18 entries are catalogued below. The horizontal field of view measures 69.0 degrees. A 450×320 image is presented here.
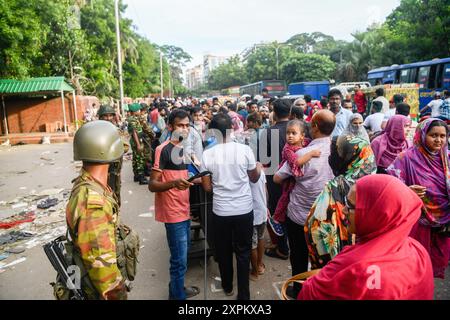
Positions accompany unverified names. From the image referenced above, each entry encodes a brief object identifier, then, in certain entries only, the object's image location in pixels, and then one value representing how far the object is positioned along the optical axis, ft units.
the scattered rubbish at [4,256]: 14.33
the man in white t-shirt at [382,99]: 22.15
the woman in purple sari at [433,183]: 9.16
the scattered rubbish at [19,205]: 21.48
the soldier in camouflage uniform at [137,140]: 24.11
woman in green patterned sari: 7.09
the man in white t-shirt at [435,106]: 25.73
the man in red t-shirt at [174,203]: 9.57
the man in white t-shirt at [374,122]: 18.98
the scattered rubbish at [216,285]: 11.17
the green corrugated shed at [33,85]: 52.90
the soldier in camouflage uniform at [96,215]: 5.45
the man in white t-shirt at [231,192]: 9.53
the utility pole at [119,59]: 54.39
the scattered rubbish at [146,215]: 18.83
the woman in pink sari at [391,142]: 14.19
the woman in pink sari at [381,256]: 4.36
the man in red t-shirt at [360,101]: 42.76
